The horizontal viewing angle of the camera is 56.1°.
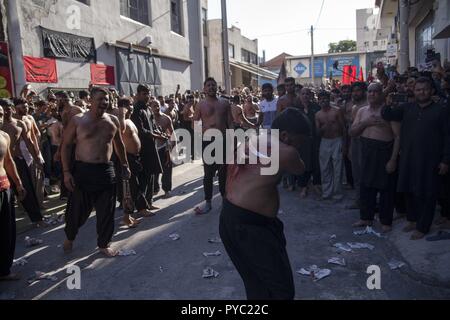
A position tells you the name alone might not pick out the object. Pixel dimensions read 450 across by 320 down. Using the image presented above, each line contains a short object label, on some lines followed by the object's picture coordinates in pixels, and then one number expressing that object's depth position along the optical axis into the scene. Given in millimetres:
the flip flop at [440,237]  4745
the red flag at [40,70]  10109
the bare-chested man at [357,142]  6359
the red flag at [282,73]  11210
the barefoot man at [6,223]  4191
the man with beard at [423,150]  4668
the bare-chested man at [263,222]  2635
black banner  10867
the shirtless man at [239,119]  9359
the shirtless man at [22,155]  5742
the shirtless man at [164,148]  7465
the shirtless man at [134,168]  5984
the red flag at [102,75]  12867
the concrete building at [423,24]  9526
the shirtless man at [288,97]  7656
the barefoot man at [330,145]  6969
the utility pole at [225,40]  14391
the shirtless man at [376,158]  5318
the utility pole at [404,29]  9289
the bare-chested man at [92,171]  4723
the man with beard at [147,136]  6461
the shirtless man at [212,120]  6516
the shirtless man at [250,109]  10591
